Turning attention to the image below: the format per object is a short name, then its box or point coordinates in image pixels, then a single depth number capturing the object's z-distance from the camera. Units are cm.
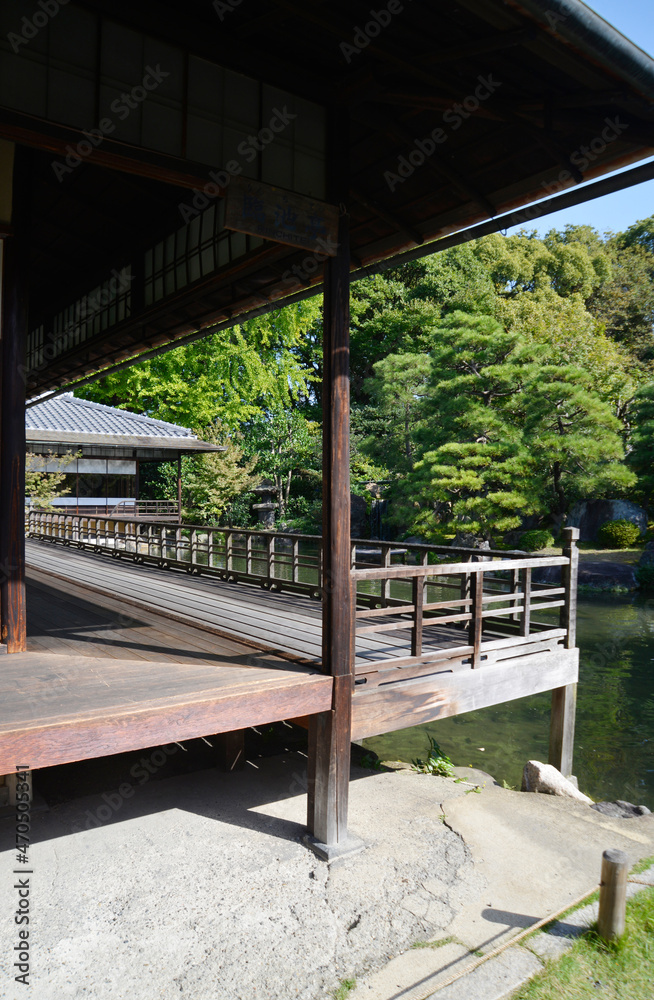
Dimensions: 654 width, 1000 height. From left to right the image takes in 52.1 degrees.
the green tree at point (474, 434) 2061
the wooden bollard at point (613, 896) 347
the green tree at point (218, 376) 2412
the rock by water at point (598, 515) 2453
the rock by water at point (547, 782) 634
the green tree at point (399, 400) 2478
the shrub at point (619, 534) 2333
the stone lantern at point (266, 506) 3584
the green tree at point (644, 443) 2333
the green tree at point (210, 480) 2925
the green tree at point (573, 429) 2017
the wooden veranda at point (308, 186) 354
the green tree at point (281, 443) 3269
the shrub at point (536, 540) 2286
